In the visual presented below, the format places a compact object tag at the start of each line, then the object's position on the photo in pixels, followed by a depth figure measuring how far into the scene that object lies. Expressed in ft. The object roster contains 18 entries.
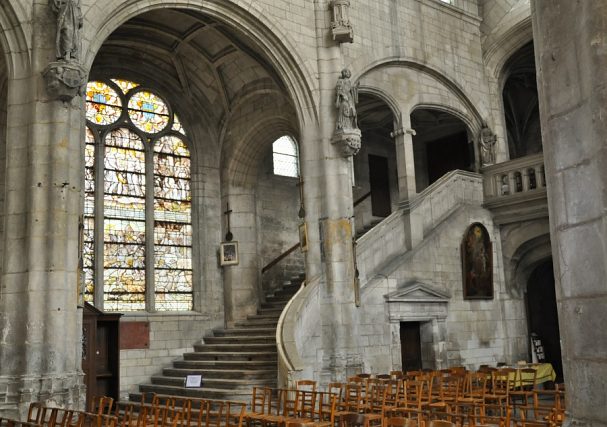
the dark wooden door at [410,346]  51.37
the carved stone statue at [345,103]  47.06
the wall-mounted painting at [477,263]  55.01
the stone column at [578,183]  12.23
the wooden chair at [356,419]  22.76
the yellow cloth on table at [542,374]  48.04
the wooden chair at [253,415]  27.37
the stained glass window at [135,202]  51.62
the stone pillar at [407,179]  51.67
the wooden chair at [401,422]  20.40
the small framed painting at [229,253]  55.83
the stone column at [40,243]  32.40
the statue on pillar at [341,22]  48.29
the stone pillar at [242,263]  55.42
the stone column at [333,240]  44.60
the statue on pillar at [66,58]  34.14
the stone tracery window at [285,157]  63.00
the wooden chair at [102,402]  27.92
